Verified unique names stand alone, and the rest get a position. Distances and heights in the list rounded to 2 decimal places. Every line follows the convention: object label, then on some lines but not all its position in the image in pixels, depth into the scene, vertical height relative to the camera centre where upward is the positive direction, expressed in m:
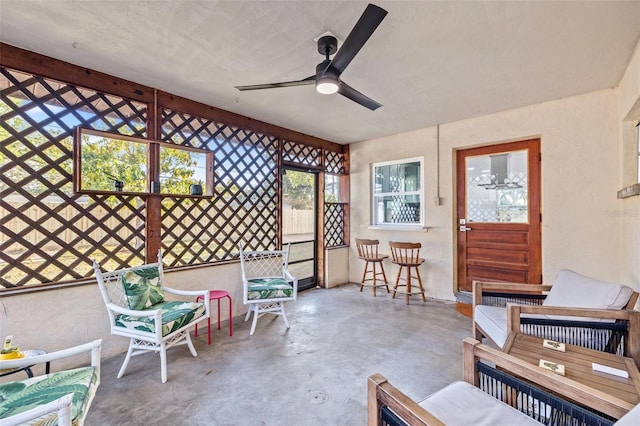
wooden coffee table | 0.91 -0.72
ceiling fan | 1.38 +0.91
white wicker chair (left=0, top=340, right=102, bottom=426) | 0.97 -0.79
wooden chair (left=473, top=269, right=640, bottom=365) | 1.48 -0.63
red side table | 2.69 -0.81
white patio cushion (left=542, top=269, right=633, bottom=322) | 1.54 -0.53
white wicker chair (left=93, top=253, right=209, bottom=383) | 1.97 -0.77
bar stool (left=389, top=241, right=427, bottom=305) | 3.61 -0.69
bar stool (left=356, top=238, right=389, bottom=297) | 4.00 -0.68
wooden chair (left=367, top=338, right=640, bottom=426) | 0.90 -0.70
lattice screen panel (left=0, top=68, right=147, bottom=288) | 1.97 +0.14
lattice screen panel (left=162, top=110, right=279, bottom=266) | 2.82 +0.10
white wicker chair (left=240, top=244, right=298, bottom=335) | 2.83 -0.77
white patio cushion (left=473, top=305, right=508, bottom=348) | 1.80 -0.78
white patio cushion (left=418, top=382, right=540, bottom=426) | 1.00 -0.75
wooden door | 3.17 -0.07
